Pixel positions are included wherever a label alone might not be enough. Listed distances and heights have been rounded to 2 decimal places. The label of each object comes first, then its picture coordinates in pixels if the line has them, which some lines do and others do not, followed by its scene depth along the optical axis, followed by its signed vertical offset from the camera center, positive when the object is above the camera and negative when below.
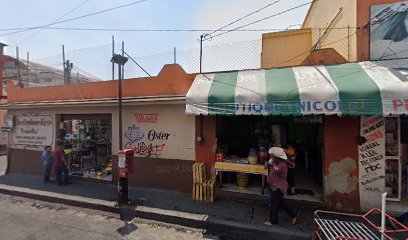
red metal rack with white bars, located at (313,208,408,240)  4.04 -1.98
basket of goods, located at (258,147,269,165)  6.75 -1.02
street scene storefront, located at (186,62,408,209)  4.86 +0.23
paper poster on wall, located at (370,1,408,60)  5.55 +2.14
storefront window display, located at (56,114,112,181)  9.13 -0.99
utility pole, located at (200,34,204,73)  7.74 +2.52
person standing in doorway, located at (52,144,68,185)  8.27 -1.61
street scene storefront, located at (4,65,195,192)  7.20 -0.32
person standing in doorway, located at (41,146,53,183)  8.61 -1.57
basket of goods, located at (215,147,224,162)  6.85 -1.04
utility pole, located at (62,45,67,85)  10.64 +2.55
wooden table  6.45 -1.33
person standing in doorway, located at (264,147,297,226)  5.04 -1.33
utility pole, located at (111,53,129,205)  6.32 -1.67
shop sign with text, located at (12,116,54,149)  9.38 -0.45
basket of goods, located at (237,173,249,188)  6.89 -1.73
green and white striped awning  4.72 +0.64
